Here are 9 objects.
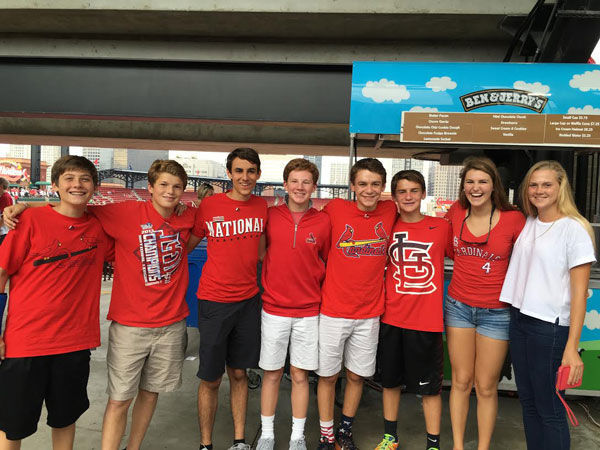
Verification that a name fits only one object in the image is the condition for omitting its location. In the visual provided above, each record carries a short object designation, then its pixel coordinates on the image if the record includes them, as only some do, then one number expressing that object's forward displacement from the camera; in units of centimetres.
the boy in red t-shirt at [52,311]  188
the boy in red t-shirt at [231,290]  238
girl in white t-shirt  193
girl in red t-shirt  224
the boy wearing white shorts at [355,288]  240
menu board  324
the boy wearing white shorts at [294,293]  240
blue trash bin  401
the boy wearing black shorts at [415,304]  237
